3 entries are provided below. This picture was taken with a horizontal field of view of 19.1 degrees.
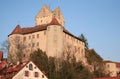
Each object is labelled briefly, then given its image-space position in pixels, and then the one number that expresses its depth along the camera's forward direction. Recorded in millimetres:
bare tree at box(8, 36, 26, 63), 100188
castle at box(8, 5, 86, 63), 103119
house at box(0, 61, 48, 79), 65938
